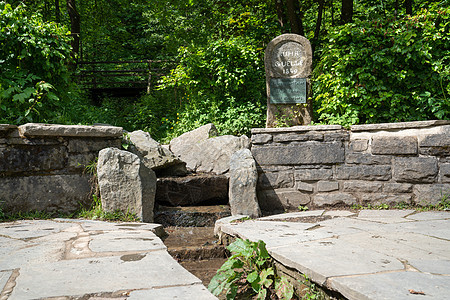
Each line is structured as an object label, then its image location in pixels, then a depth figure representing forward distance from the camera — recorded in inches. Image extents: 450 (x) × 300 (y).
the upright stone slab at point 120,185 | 141.2
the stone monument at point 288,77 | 202.7
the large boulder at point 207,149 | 214.4
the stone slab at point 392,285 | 56.5
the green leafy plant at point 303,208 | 169.8
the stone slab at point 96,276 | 57.7
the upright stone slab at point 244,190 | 158.2
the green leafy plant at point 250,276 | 81.7
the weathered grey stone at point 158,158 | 200.8
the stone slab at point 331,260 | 69.4
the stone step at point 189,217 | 168.3
